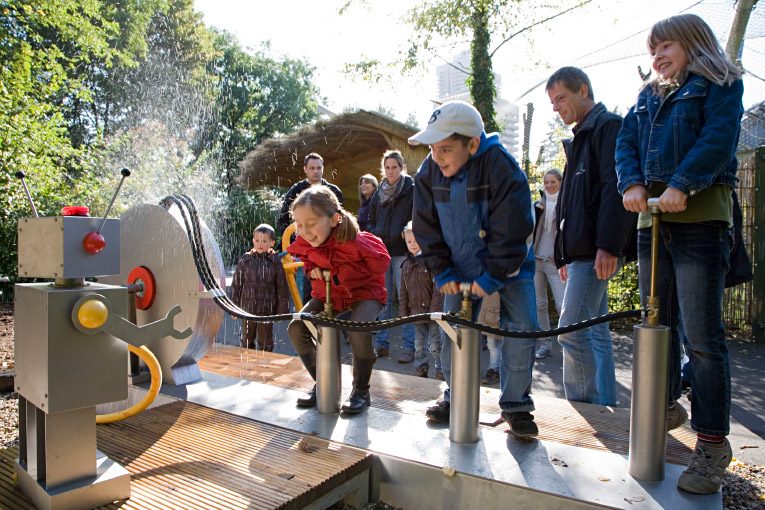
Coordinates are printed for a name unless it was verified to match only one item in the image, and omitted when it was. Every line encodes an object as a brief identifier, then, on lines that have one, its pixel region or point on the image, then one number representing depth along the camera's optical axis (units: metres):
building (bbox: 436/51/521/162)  14.63
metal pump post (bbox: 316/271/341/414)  3.12
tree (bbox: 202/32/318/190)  34.44
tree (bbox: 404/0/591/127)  13.31
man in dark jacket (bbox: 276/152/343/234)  6.06
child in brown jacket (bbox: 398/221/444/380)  5.28
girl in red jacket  3.17
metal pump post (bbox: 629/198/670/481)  2.19
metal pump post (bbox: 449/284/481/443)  2.58
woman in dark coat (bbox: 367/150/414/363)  5.81
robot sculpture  2.00
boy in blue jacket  2.63
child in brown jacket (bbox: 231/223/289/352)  5.54
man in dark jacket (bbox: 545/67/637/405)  2.94
